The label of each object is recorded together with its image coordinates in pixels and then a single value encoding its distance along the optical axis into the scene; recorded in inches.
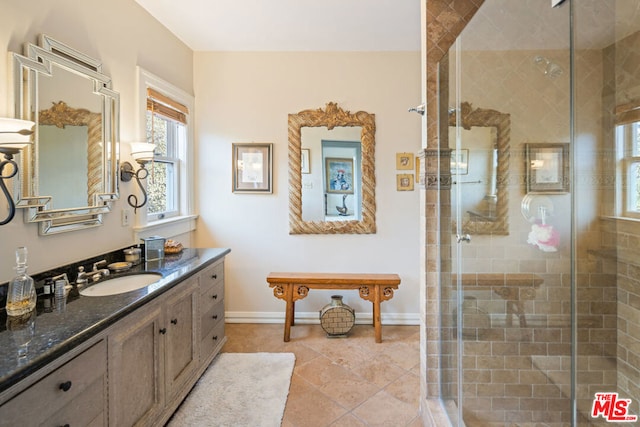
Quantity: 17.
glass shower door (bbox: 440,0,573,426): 65.6
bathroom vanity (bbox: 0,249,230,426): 38.0
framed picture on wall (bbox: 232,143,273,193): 122.8
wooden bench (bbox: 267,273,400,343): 109.1
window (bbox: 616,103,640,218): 64.4
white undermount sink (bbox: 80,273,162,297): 67.5
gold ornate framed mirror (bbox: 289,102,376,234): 120.3
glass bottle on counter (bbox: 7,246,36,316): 48.2
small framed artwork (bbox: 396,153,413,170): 121.0
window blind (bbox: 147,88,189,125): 97.5
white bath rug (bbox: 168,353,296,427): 71.6
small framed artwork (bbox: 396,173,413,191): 121.6
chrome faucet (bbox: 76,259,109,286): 66.2
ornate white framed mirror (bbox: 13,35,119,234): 58.4
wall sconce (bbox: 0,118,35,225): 48.4
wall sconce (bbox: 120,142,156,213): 84.7
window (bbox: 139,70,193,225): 98.1
